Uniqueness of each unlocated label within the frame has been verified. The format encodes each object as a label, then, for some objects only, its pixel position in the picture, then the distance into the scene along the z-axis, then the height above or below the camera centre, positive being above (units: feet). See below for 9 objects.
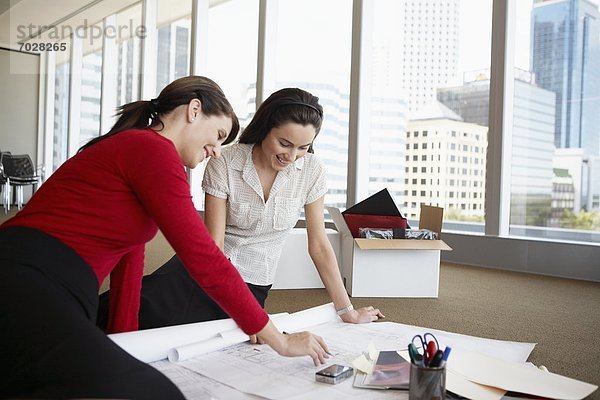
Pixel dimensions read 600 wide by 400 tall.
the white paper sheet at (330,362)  4.17 -1.40
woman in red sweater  3.11 -0.37
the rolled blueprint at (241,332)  4.84 -1.31
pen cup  3.72 -1.18
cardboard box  9.52 -1.24
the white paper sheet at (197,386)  4.06 -1.43
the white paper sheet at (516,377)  4.17 -1.34
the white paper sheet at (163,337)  4.65 -1.25
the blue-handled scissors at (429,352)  3.84 -1.03
